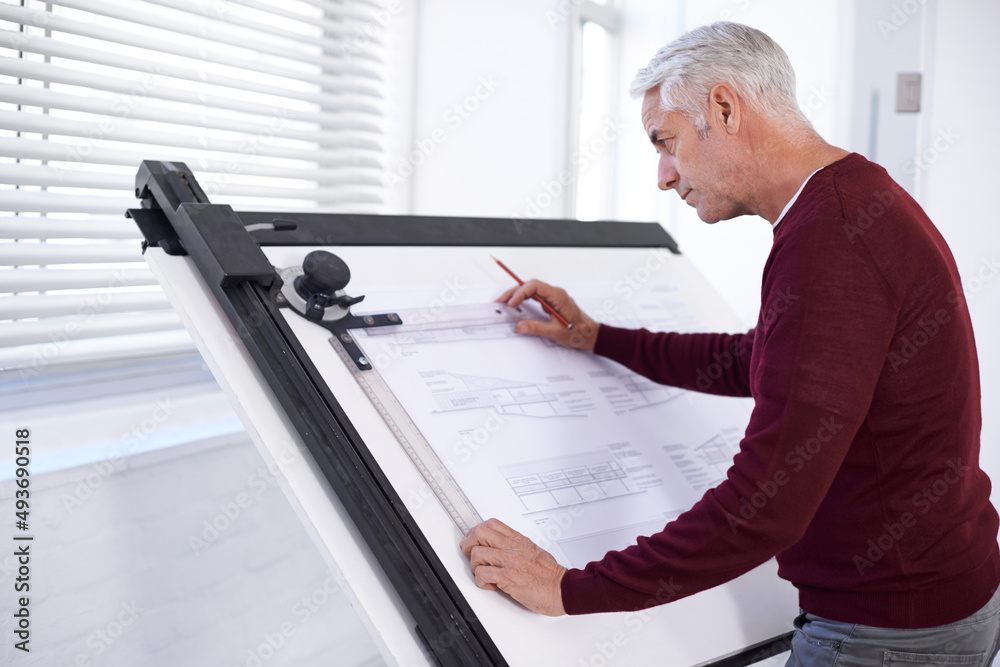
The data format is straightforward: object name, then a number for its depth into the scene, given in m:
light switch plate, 2.13
